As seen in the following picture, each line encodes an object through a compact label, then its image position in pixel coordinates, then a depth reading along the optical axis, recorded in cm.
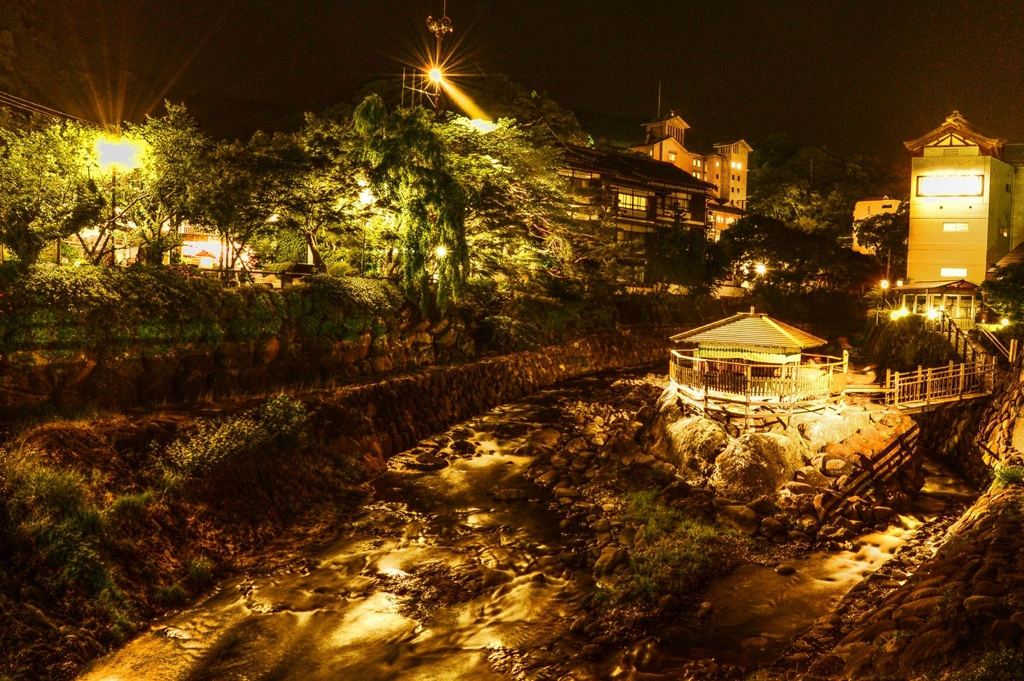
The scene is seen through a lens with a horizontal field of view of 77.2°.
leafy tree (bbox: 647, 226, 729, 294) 4416
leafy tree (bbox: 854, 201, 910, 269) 4700
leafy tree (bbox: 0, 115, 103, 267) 1580
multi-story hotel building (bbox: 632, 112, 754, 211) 6712
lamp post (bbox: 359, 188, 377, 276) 2506
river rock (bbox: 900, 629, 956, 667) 724
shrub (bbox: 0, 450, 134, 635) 988
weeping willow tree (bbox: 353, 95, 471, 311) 2305
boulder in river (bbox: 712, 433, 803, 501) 1520
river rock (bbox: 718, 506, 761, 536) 1390
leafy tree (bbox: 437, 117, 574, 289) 2669
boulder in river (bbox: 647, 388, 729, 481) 1650
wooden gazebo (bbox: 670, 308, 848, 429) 1672
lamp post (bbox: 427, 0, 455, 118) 2597
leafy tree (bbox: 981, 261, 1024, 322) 2397
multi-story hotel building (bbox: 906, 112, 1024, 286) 3275
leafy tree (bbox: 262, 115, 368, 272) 2309
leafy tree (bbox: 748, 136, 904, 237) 6084
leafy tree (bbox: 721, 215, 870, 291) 4953
